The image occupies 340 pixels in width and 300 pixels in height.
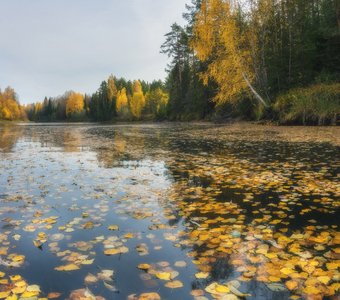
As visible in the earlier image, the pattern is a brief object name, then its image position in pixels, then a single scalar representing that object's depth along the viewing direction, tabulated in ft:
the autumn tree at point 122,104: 322.55
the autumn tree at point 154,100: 284.04
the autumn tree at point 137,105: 301.22
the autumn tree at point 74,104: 471.62
